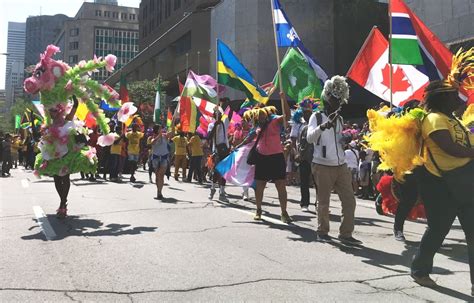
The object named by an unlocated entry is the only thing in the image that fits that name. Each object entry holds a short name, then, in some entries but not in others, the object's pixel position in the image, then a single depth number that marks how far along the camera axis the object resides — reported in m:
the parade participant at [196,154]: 14.70
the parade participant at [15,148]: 26.18
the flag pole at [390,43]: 8.07
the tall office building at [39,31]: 172.75
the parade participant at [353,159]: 12.00
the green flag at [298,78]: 10.29
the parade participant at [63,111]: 7.61
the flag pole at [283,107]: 7.26
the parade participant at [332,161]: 6.05
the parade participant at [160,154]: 10.59
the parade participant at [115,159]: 15.33
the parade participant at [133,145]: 15.53
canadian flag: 9.23
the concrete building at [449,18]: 16.83
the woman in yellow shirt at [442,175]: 4.13
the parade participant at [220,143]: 10.37
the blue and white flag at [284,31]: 10.13
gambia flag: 8.60
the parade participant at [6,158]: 19.16
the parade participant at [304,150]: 8.75
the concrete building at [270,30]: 32.19
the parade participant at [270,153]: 7.43
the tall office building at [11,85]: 137.00
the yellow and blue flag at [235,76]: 10.30
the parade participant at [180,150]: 15.94
